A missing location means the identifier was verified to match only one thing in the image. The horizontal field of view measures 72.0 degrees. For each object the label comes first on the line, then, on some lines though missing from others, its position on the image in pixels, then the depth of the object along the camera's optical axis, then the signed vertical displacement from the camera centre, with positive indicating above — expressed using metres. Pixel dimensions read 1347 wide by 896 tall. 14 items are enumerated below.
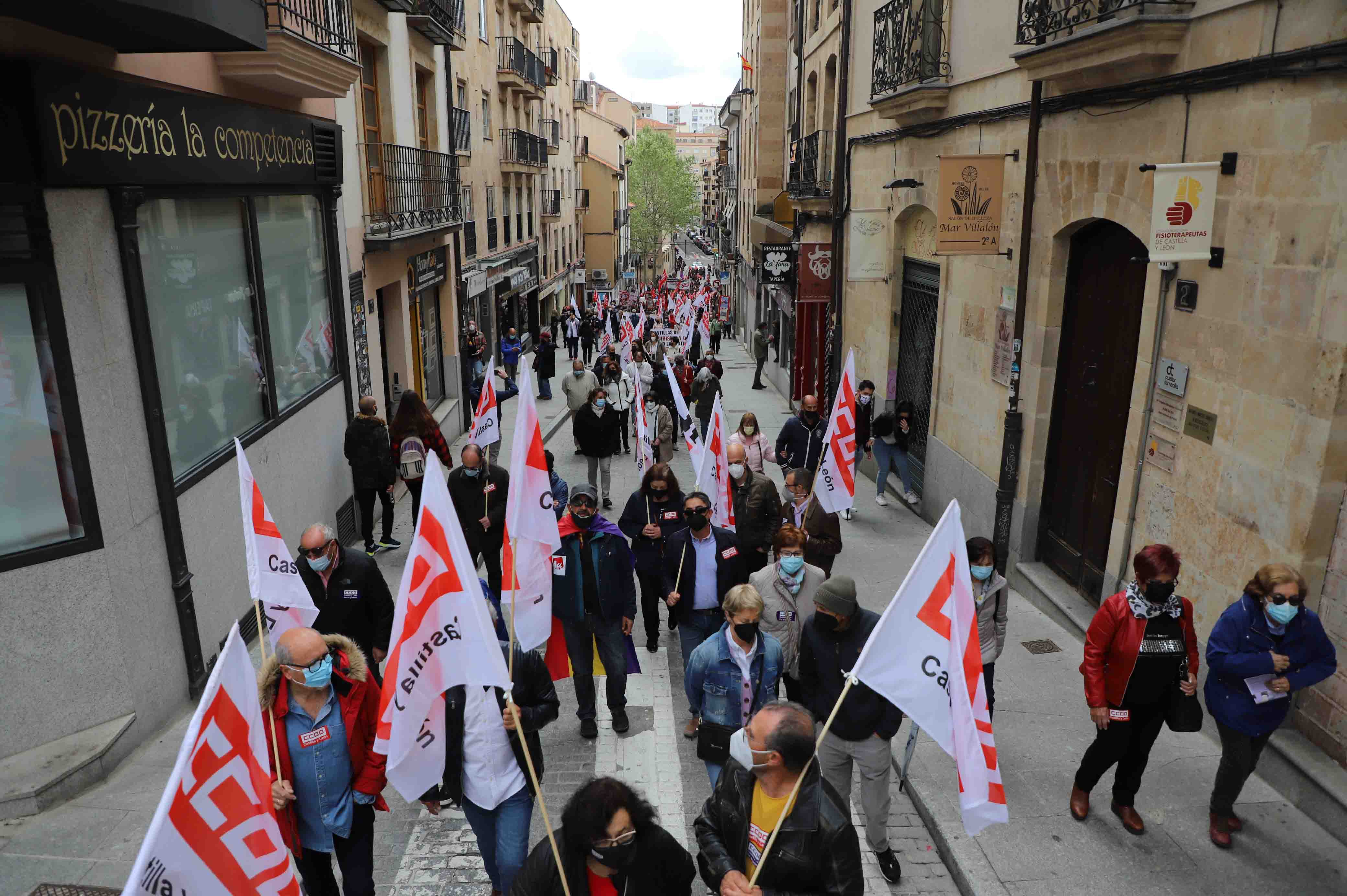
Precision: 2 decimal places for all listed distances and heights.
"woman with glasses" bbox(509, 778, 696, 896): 3.17 -2.19
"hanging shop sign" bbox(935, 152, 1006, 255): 9.67 +0.06
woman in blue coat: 4.86 -2.30
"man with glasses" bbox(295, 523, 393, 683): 5.94 -2.40
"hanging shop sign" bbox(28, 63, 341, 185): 5.52 +0.52
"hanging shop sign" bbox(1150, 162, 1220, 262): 6.43 +0.00
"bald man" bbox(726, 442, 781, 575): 7.91 -2.58
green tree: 77.56 +1.63
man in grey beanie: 4.78 -2.54
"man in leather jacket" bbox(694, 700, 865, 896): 3.34 -2.18
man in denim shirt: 4.10 -2.36
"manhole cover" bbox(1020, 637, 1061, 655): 8.00 -3.69
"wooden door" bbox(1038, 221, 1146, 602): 8.02 -1.71
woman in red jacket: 5.02 -2.37
